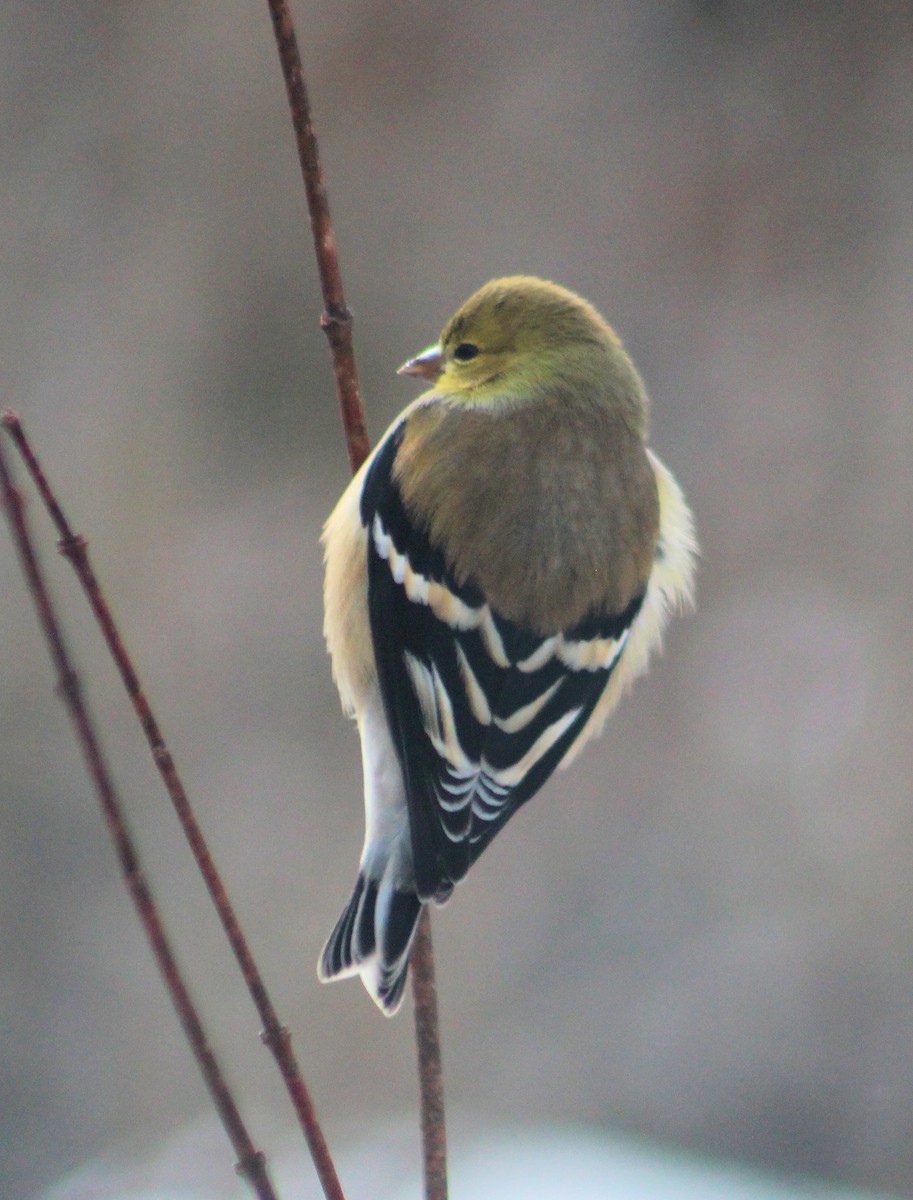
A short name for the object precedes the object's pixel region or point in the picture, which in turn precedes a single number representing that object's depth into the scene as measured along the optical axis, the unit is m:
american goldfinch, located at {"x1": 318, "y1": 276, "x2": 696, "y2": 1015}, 2.85
